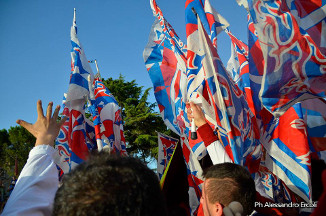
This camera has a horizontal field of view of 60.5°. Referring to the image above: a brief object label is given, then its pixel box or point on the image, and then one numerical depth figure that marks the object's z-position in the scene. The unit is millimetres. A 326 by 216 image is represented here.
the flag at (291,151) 2809
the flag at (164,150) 5452
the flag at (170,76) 3916
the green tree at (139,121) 18359
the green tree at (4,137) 32244
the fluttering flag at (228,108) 2834
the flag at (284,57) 2293
